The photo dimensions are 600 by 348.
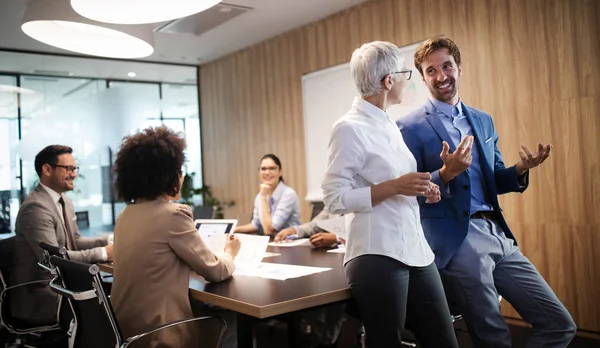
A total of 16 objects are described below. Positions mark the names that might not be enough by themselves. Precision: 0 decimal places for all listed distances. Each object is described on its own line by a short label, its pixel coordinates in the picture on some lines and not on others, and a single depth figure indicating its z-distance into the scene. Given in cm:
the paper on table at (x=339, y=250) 328
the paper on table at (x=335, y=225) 337
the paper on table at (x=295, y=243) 380
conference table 199
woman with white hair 197
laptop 306
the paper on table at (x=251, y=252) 290
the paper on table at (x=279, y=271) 256
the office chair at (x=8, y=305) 332
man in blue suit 226
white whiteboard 616
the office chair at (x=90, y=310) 204
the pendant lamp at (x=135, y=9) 297
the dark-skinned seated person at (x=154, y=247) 221
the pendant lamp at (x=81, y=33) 372
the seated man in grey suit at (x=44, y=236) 338
